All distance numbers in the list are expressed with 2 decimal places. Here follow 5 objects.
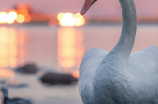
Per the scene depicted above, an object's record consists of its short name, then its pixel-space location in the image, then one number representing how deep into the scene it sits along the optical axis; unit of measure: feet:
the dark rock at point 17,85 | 34.13
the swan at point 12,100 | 24.27
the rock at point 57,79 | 35.48
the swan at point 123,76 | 13.43
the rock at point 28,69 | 43.11
